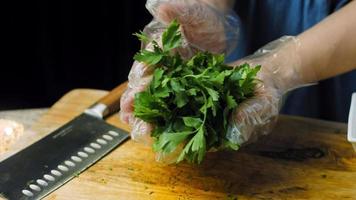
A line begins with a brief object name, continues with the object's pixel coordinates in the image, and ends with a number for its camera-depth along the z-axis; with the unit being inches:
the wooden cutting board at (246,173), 43.6
